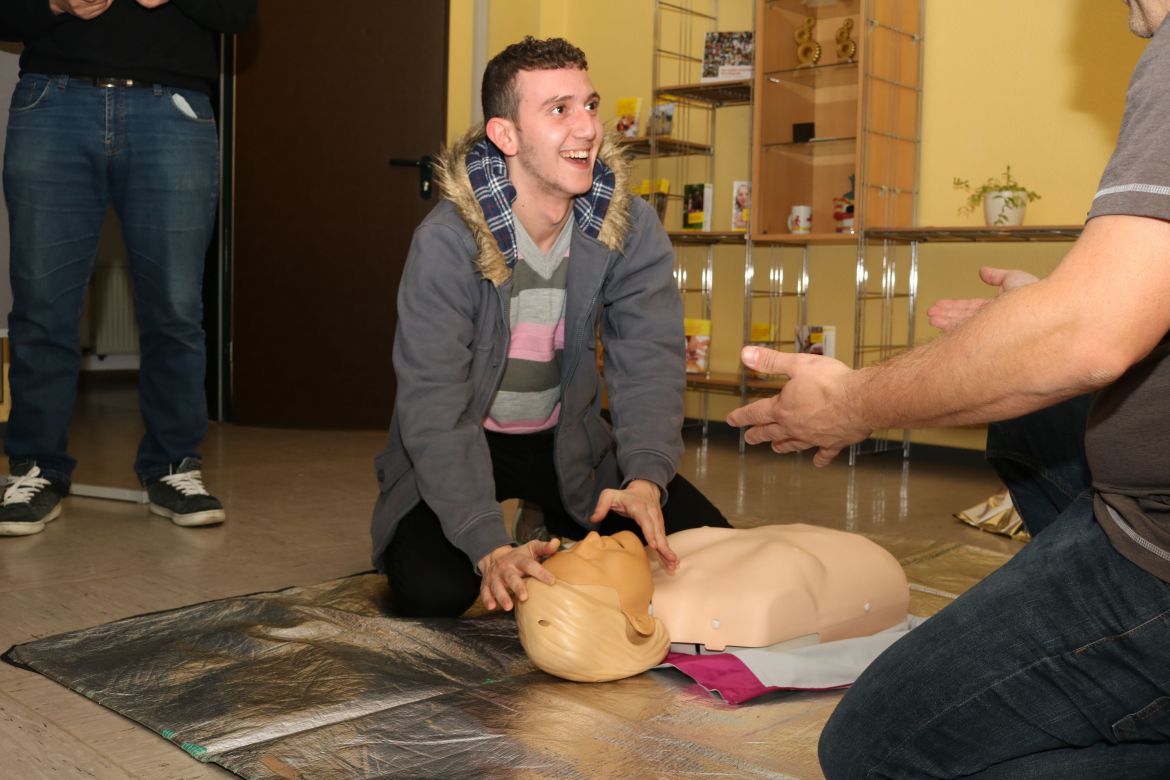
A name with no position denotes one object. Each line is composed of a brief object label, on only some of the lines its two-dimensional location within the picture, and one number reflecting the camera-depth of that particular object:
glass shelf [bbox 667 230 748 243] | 5.10
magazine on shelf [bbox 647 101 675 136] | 5.43
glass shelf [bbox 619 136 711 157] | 5.34
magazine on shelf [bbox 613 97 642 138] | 5.61
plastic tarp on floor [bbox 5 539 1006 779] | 1.60
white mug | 4.91
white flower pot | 4.34
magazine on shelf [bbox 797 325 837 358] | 4.94
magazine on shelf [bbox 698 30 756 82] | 5.13
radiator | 7.56
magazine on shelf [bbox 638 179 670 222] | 5.37
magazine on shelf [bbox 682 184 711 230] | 5.34
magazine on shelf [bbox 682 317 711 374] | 5.30
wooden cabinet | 4.57
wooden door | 5.01
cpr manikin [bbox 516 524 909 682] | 1.86
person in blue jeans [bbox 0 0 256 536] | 2.96
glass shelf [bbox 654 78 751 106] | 5.09
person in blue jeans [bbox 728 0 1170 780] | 0.96
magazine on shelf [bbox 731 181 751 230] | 5.18
